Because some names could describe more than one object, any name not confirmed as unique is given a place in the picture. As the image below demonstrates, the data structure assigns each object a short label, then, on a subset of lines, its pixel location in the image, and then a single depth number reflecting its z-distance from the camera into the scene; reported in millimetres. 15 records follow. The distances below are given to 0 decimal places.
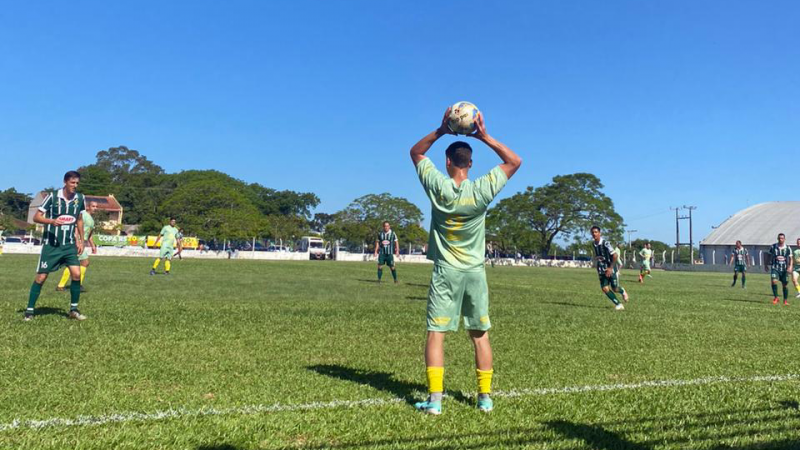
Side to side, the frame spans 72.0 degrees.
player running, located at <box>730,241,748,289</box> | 26434
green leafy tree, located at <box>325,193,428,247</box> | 79375
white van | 87156
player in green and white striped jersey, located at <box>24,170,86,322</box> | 8156
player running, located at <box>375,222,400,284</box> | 19750
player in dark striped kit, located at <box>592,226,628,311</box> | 12907
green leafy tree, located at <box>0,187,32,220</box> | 106688
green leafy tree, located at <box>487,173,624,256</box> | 74250
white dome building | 86512
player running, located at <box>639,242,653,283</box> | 28297
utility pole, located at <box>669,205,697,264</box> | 88706
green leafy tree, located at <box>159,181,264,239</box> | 70375
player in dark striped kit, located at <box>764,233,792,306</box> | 16094
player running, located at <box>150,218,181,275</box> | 21141
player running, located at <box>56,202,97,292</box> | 13211
